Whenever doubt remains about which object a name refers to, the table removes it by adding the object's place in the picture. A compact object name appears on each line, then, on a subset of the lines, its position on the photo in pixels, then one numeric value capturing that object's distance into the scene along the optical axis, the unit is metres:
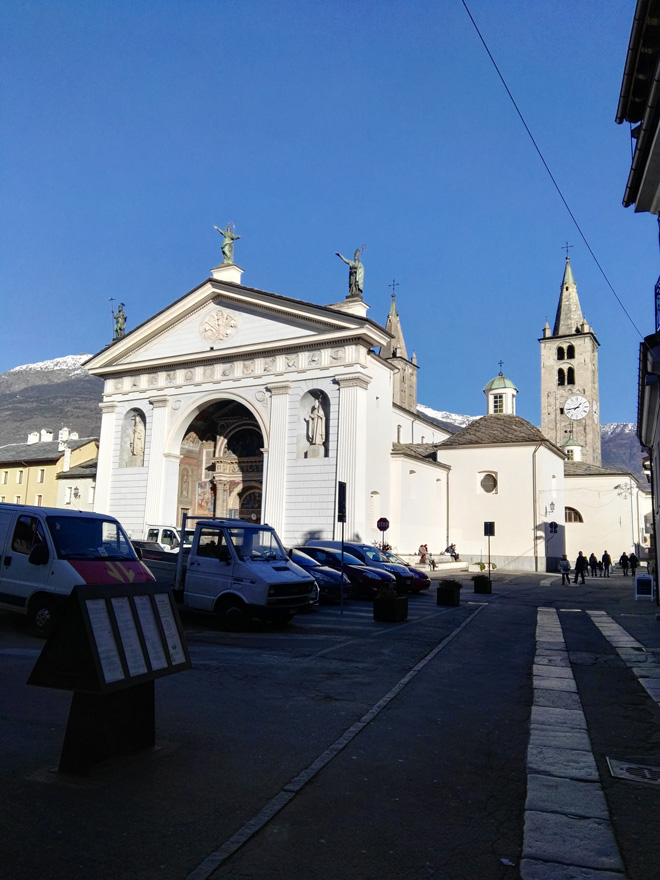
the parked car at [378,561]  21.44
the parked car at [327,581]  17.36
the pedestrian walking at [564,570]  32.50
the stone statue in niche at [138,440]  38.25
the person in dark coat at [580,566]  32.19
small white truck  12.09
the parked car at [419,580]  22.48
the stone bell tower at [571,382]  68.06
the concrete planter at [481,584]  23.94
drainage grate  4.92
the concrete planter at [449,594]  18.59
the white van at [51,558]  10.30
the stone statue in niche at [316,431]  32.50
